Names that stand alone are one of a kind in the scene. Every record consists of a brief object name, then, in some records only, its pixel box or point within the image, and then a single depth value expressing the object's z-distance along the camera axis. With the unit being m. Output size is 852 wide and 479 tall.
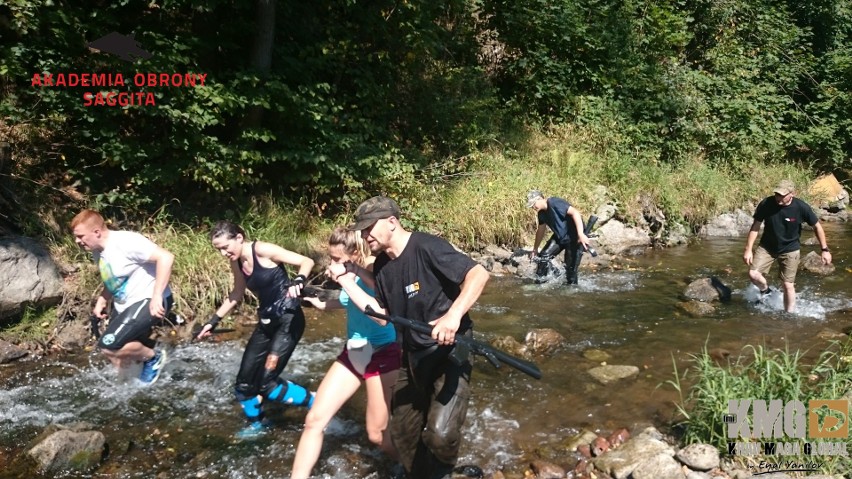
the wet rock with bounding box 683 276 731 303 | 9.00
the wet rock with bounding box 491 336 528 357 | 7.00
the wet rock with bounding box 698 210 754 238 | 14.34
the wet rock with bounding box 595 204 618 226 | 12.80
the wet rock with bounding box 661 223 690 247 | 13.26
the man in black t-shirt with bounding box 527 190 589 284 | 9.11
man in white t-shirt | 5.03
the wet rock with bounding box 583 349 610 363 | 6.82
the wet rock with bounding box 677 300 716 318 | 8.36
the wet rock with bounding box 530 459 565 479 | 4.53
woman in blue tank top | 3.97
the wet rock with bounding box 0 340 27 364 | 6.58
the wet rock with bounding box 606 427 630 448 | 4.95
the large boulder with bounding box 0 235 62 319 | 6.89
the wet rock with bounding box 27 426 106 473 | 4.60
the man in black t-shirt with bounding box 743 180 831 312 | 7.78
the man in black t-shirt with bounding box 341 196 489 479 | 3.61
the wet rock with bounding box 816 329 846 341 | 7.27
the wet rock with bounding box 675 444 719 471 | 4.28
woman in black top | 4.97
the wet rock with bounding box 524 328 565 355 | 7.07
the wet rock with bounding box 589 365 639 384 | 6.23
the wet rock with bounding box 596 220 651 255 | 12.52
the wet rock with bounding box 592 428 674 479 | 4.47
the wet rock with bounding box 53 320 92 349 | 7.05
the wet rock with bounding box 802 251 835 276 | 10.57
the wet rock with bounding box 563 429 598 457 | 4.96
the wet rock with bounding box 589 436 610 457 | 4.84
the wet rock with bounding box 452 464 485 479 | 4.59
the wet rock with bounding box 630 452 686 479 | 4.25
